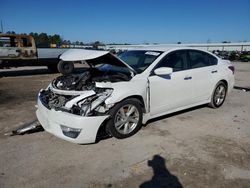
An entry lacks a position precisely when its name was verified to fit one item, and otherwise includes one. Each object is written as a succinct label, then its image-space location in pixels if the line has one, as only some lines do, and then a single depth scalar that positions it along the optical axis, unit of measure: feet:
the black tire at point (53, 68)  35.80
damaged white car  9.64
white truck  28.98
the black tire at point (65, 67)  28.75
